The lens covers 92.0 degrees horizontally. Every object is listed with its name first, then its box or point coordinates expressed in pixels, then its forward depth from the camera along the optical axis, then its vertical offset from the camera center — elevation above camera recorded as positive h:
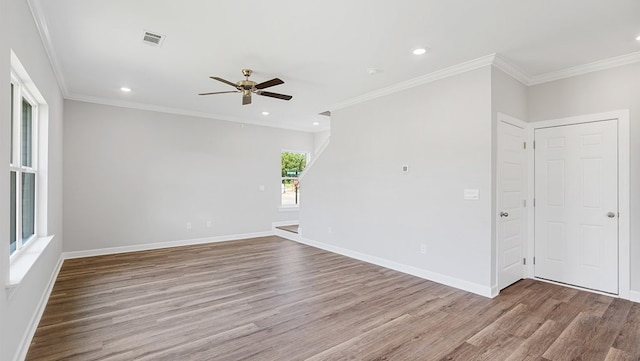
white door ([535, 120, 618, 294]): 3.61 -0.28
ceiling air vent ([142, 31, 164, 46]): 3.06 +1.44
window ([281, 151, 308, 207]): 8.08 +0.17
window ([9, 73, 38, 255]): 2.57 +0.12
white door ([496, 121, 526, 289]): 3.71 -0.27
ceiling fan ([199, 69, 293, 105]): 3.77 +1.15
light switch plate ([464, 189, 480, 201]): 3.68 -0.15
